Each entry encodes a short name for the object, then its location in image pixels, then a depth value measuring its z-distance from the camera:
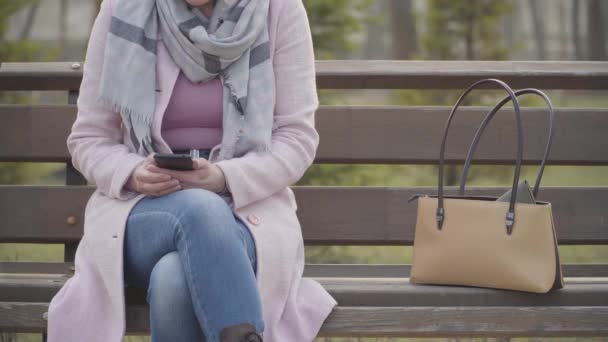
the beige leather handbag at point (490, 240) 4.88
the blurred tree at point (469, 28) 17.71
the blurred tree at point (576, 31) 50.83
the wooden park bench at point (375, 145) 6.24
